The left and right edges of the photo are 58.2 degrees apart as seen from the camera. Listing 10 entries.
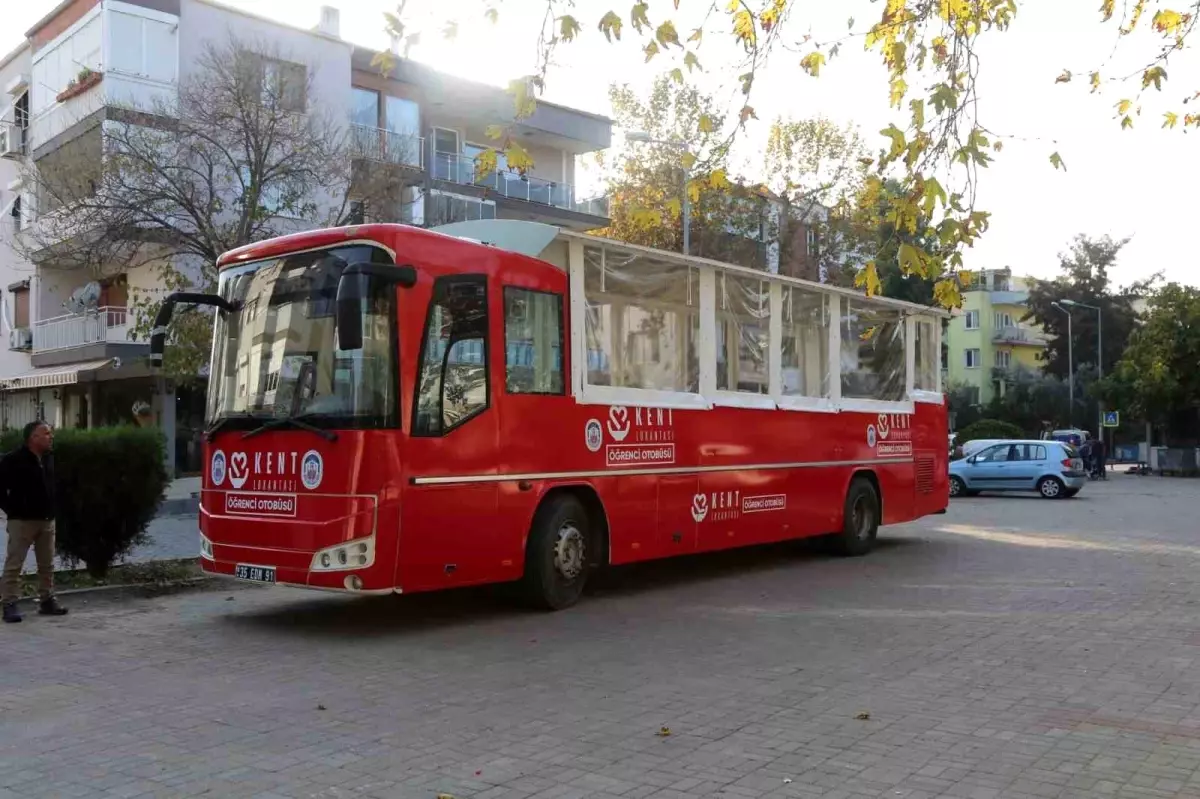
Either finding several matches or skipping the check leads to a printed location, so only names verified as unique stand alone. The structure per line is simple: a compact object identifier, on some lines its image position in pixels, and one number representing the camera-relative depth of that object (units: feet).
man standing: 30.81
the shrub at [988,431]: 141.38
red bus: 27.81
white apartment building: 86.02
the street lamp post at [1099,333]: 197.26
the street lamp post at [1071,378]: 198.08
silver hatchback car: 93.40
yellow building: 262.67
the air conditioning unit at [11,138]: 107.55
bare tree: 57.06
